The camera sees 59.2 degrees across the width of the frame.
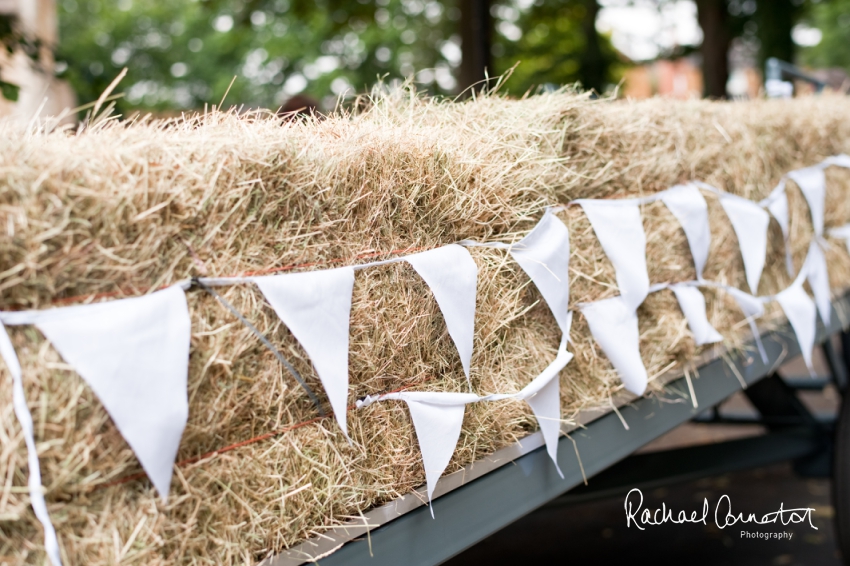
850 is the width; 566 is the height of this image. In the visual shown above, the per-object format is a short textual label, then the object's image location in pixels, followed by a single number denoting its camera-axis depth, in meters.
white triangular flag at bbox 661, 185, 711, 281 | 2.40
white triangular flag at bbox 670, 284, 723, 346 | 2.39
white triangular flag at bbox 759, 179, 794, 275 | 2.92
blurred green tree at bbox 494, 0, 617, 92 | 18.62
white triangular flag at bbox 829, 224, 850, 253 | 3.48
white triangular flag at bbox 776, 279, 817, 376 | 2.88
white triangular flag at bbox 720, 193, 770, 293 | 2.65
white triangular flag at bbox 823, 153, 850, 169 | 3.38
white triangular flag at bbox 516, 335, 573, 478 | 1.85
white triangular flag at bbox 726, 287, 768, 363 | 2.63
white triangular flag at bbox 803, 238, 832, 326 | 3.18
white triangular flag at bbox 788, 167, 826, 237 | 3.11
